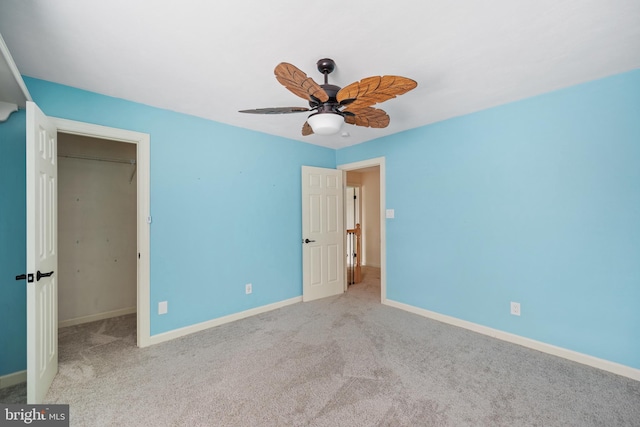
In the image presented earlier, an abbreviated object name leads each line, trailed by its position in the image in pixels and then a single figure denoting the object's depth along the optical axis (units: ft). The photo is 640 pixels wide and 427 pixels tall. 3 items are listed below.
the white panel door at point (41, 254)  5.51
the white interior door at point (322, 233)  12.89
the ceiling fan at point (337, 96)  4.84
